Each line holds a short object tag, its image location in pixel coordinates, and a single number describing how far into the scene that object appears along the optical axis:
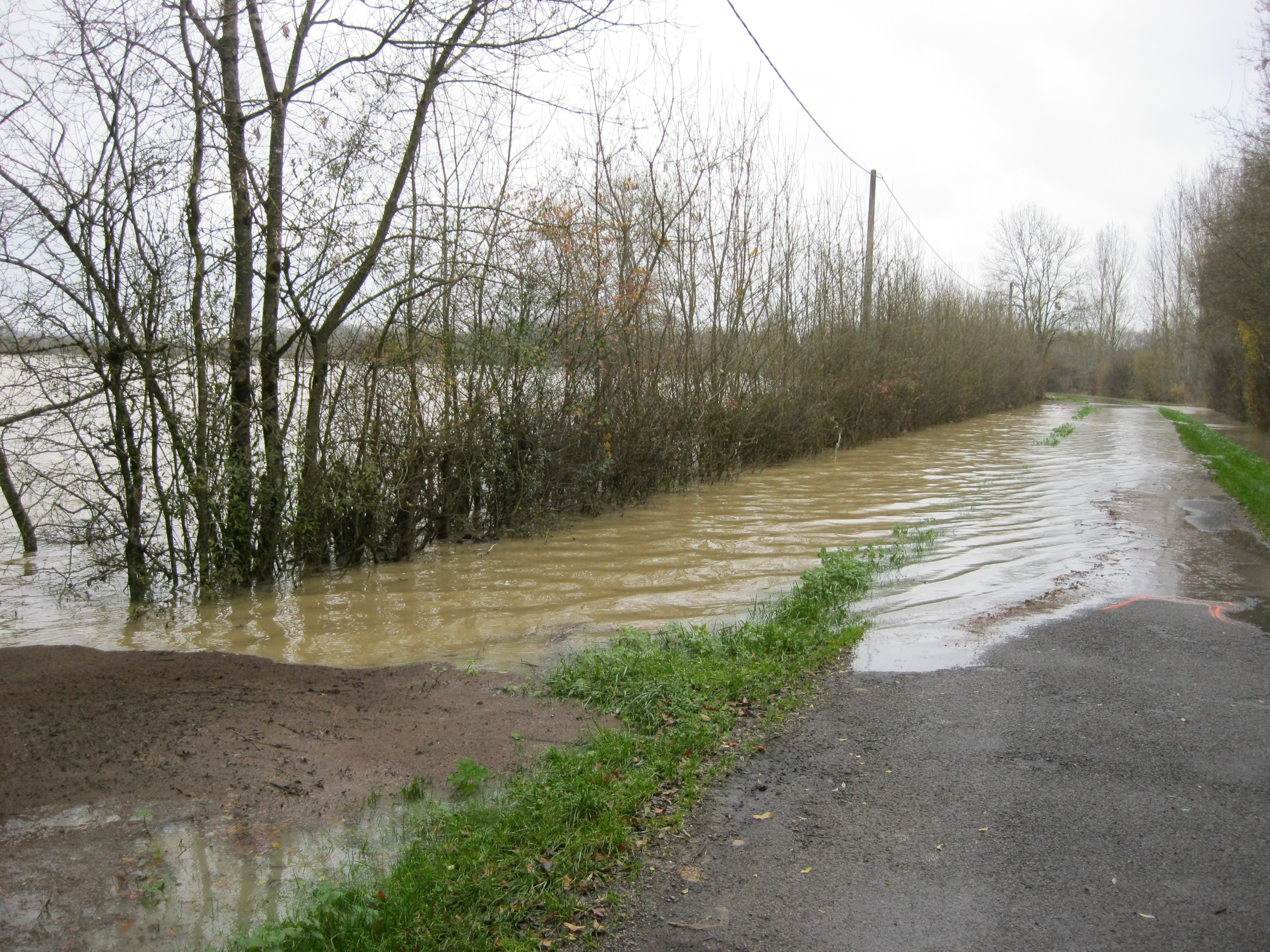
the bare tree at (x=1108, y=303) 72.81
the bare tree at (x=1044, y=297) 66.12
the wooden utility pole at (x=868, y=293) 21.97
